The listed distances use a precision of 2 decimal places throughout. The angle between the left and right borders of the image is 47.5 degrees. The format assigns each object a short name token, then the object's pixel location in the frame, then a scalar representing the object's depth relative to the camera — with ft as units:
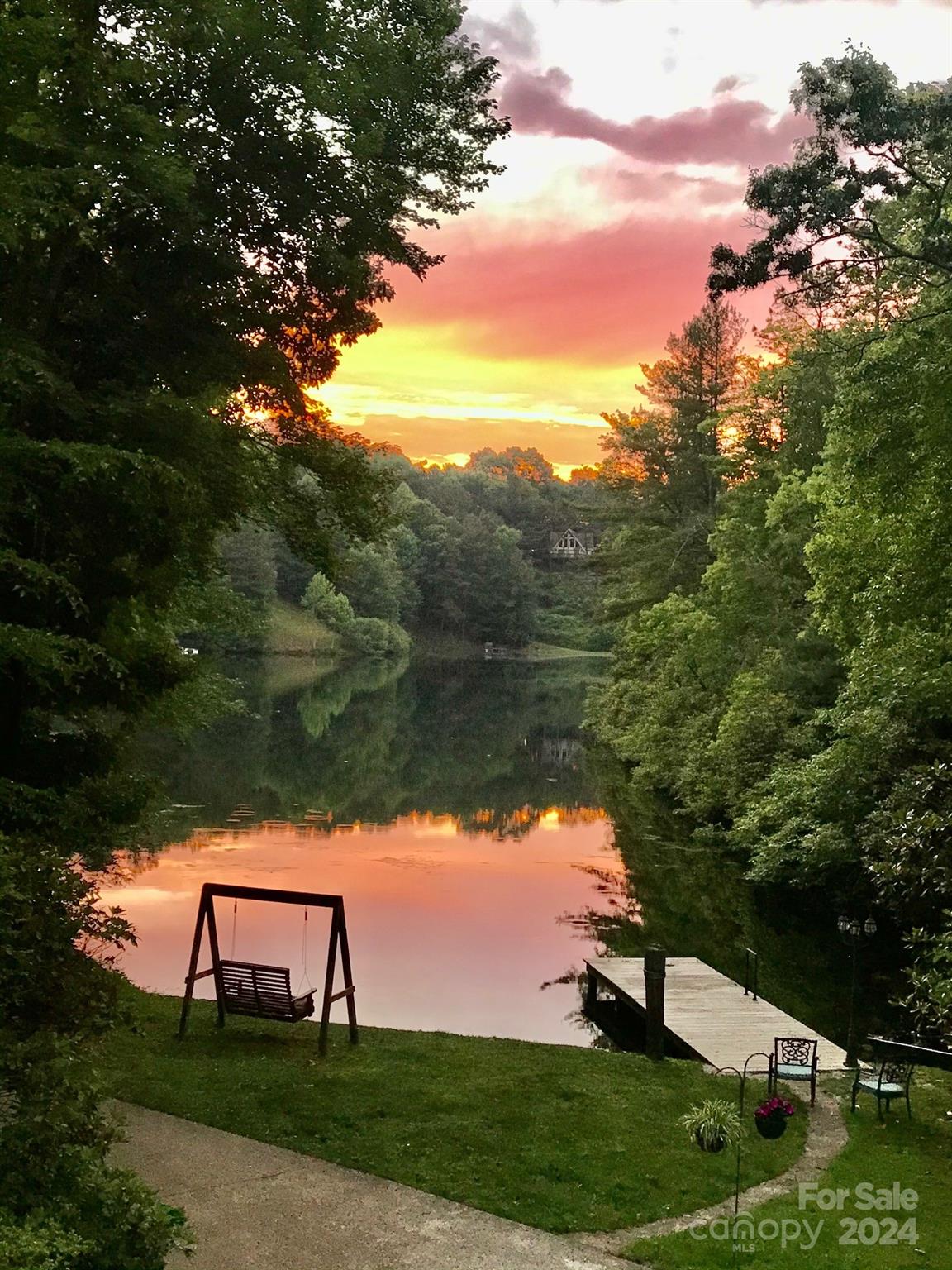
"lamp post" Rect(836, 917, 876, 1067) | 45.47
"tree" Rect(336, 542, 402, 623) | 382.63
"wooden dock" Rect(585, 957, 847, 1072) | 48.14
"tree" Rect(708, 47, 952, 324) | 44.04
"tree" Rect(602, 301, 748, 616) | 155.84
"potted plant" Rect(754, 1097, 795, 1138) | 31.71
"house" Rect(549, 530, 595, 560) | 466.70
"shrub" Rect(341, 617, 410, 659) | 383.86
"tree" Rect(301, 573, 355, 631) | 370.53
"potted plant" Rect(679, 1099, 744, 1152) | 29.22
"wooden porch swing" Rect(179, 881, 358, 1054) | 41.60
